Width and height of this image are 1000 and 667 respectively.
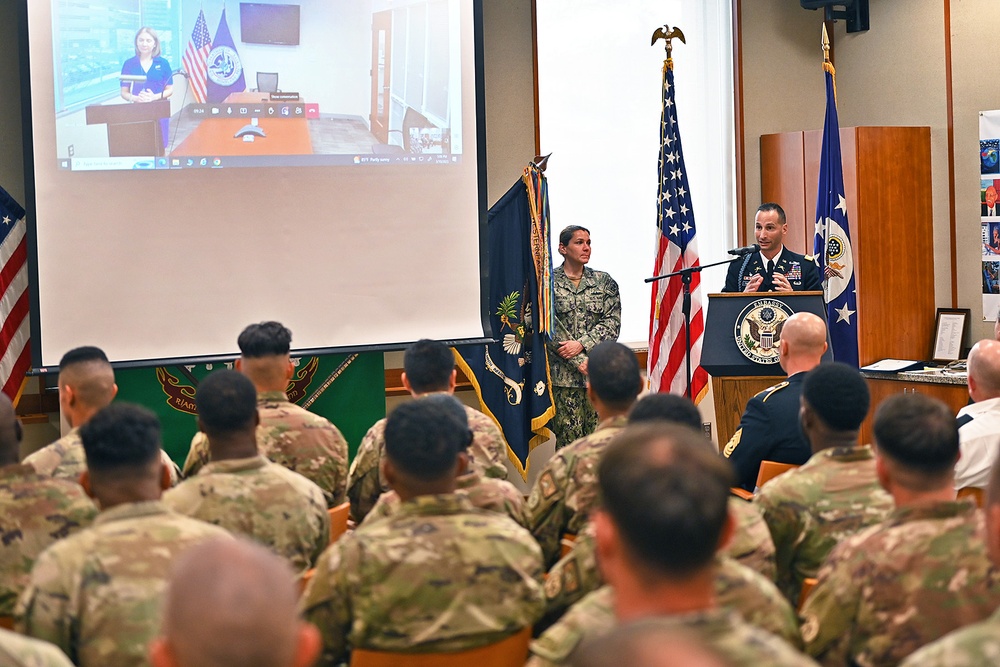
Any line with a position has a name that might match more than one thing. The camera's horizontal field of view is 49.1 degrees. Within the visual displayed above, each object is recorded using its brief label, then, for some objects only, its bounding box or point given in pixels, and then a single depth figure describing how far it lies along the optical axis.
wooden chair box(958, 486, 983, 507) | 3.62
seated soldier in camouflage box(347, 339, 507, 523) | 3.58
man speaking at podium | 5.61
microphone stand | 5.21
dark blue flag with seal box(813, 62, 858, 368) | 6.20
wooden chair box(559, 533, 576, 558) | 2.90
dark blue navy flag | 6.00
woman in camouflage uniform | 6.12
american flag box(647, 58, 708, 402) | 6.06
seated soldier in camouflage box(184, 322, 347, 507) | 3.54
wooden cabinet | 6.80
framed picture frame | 6.74
